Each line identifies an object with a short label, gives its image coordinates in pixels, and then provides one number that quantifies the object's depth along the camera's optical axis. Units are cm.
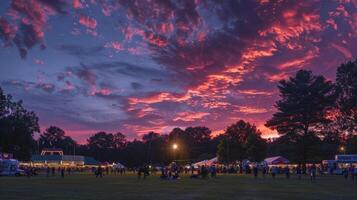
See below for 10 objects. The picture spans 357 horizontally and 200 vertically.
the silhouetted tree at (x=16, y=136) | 9881
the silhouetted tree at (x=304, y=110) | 8838
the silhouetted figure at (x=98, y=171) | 7439
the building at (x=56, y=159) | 15412
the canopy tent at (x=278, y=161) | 9746
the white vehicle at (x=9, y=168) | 8250
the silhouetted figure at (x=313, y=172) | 5579
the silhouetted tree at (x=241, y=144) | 13212
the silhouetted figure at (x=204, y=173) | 6372
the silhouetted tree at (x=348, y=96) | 9131
